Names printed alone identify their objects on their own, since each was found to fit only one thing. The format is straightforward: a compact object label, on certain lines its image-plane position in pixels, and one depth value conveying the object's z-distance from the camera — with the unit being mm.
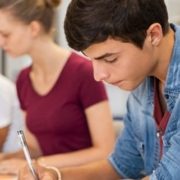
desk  1868
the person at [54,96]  2075
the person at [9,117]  2194
